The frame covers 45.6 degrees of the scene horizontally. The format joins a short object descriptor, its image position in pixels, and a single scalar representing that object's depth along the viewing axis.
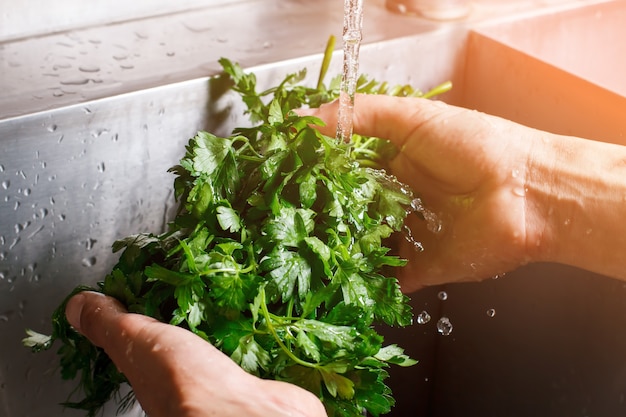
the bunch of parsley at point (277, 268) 0.68
